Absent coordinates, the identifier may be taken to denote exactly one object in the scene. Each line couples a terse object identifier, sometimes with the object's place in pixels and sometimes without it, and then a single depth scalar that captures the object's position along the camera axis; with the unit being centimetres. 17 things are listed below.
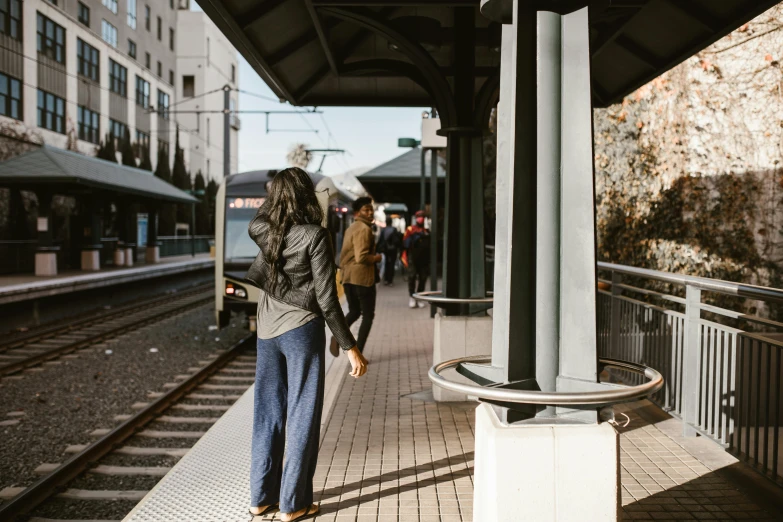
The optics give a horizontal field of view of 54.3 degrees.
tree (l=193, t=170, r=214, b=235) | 5166
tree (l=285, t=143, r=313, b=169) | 5872
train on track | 1219
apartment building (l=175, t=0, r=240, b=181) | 6422
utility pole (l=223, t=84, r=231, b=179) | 3129
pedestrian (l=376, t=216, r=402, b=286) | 2130
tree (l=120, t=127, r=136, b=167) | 4078
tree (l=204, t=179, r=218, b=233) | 5261
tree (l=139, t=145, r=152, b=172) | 4225
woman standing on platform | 390
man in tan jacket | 852
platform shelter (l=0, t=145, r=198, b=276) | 2227
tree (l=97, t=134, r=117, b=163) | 3691
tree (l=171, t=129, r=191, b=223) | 4753
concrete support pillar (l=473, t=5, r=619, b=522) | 304
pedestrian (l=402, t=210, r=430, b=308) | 1700
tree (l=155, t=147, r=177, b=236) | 4456
